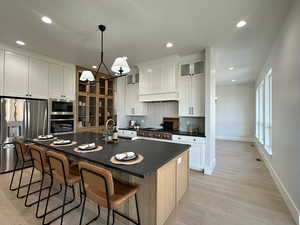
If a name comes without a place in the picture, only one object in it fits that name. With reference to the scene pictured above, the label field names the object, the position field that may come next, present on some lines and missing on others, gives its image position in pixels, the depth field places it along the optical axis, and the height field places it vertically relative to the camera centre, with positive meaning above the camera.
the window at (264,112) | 4.06 +0.06
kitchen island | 1.53 -0.77
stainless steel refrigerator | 3.17 -0.26
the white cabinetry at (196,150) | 3.27 -0.89
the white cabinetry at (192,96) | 3.56 +0.47
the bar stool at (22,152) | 2.38 -0.70
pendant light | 2.22 +0.76
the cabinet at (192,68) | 3.55 +1.20
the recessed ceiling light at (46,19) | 2.22 +1.52
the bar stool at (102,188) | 1.28 -0.78
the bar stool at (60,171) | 1.69 -0.76
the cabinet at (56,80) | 3.94 +0.93
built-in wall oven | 3.92 -0.11
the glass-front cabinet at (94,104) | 4.79 +0.31
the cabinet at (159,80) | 3.80 +0.98
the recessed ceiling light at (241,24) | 2.34 +1.55
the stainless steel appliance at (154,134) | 3.76 -0.59
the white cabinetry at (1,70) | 3.10 +0.93
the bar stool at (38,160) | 1.99 -0.73
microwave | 3.94 +0.17
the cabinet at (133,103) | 4.70 +0.33
